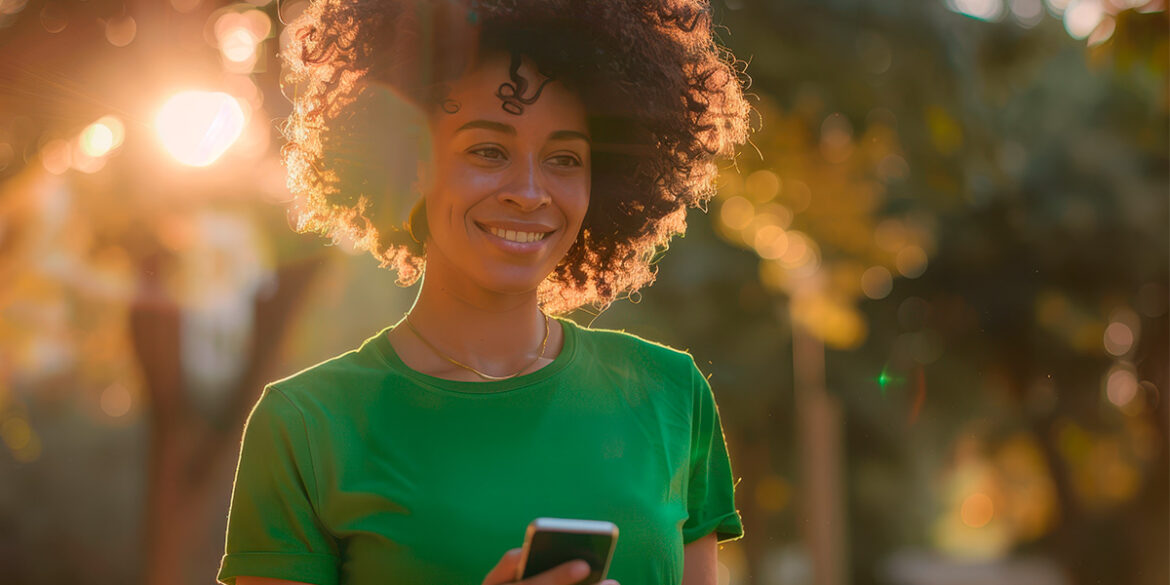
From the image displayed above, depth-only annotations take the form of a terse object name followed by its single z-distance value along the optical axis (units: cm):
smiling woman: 235
